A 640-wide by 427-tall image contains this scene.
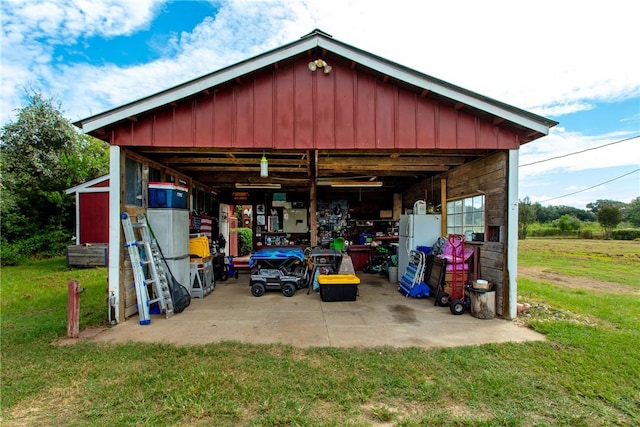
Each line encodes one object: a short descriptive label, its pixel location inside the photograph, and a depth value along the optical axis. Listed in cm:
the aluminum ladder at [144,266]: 462
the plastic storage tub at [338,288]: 585
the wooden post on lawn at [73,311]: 398
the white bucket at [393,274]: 793
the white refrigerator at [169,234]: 546
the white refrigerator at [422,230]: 720
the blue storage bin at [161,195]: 552
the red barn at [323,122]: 456
